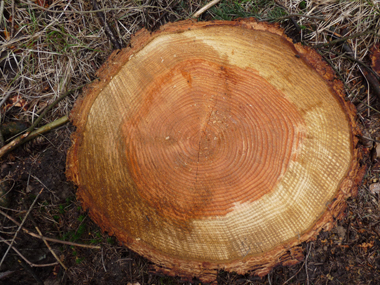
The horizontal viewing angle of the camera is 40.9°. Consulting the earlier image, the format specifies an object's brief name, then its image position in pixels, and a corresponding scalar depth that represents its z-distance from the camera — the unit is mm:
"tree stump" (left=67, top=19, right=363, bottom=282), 742
